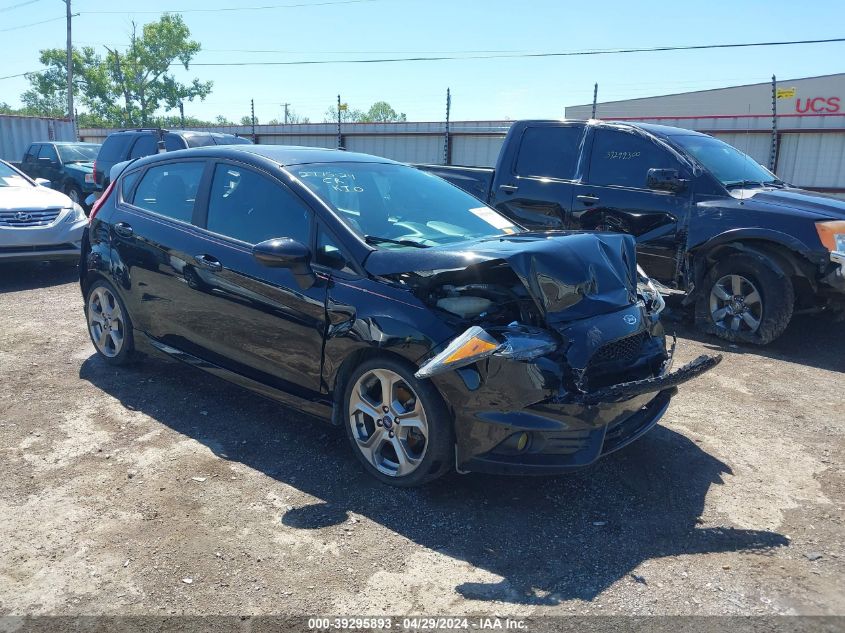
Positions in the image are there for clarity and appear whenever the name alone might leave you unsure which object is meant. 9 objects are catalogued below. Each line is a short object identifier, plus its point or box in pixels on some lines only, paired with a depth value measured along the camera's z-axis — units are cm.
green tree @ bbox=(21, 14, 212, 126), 6153
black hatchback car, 329
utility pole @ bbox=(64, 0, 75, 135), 3871
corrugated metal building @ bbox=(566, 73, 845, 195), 1283
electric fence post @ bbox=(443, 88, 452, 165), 1625
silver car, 853
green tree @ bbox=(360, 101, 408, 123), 9325
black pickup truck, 616
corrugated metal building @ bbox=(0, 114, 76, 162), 2145
